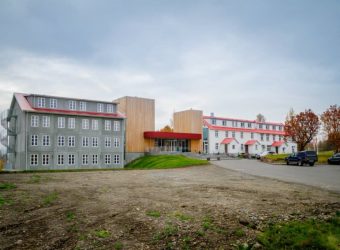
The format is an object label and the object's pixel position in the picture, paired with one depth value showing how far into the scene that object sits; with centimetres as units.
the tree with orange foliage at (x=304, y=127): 5372
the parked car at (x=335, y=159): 4055
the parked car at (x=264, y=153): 5738
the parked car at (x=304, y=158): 3766
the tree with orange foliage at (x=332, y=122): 5141
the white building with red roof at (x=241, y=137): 6438
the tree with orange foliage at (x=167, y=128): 8719
